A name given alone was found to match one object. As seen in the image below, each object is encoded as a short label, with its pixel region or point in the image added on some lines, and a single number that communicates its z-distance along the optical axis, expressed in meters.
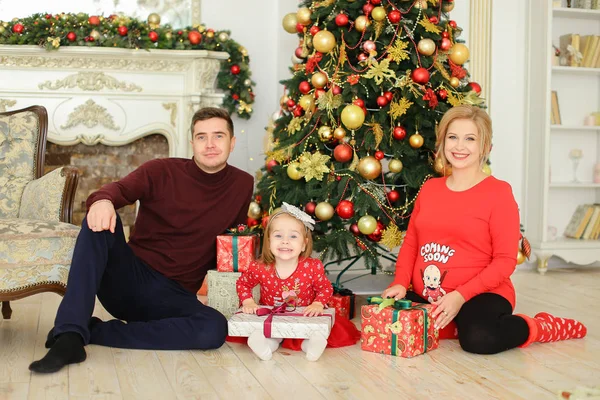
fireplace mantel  5.03
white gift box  2.62
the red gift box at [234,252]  2.89
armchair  2.80
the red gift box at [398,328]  2.64
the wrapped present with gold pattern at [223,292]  2.93
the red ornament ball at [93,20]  4.93
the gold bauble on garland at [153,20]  5.10
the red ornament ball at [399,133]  3.41
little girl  2.85
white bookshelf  4.97
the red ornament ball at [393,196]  3.49
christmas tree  3.41
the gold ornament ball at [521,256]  3.69
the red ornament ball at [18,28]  4.84
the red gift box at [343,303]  3.25
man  2.52
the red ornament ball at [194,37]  5.09
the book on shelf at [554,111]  5.14
